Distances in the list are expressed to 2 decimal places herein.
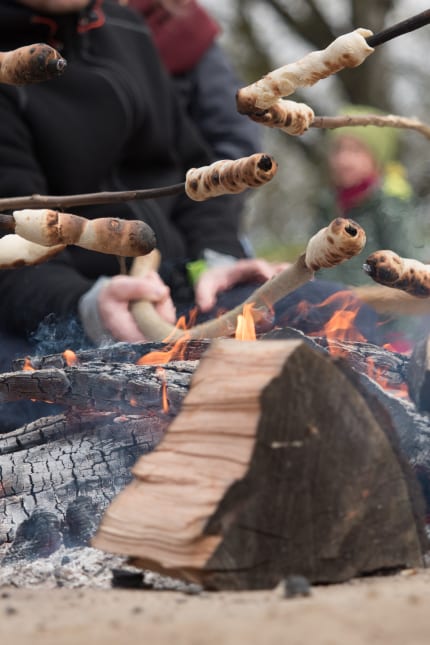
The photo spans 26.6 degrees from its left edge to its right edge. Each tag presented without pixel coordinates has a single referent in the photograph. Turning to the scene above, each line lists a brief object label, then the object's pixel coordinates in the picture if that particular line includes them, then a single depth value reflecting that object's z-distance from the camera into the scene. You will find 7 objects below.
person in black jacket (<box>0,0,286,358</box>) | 2.83
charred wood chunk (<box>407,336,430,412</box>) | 1.95
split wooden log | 1.48
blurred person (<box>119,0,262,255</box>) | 3.92
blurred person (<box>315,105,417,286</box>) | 5.17
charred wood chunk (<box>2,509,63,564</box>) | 1.94
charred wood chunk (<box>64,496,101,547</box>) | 1.98
